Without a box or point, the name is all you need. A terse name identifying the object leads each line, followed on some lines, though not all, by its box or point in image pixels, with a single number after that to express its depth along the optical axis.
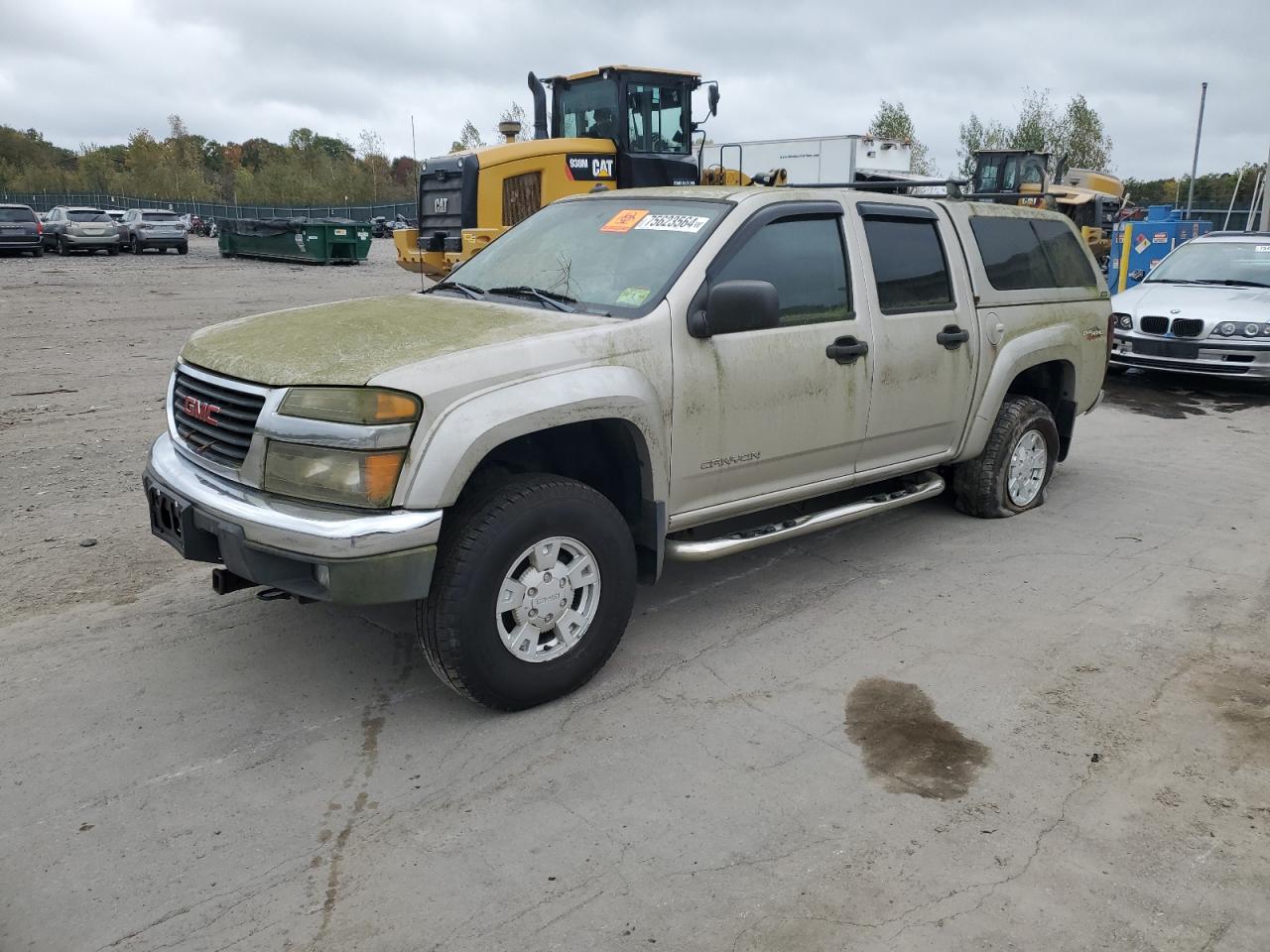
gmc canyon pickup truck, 3.34
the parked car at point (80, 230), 30.14
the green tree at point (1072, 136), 50.97
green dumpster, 28.31
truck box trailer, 19.94
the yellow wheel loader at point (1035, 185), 22.38
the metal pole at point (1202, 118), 37.09
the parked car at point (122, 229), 31.56
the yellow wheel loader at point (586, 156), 13.13
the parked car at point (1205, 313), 9.69
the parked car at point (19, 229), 28.56
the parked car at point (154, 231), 32.16
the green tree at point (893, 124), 52.91
